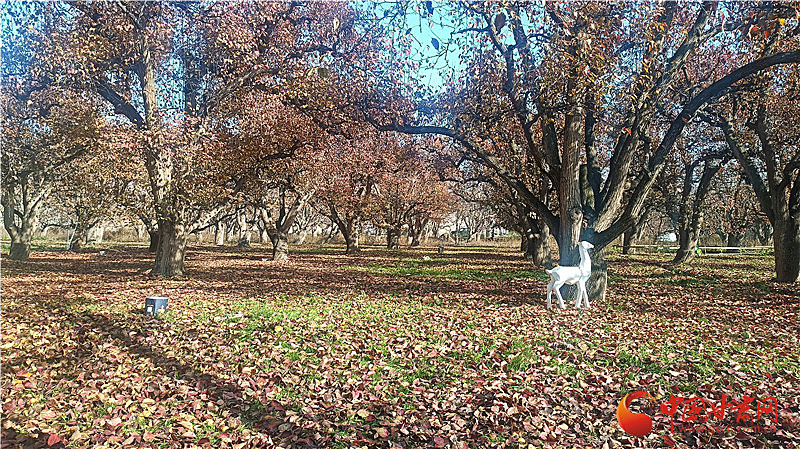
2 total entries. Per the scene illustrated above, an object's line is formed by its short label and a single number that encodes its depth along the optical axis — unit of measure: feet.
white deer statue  31.76
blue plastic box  29.20
